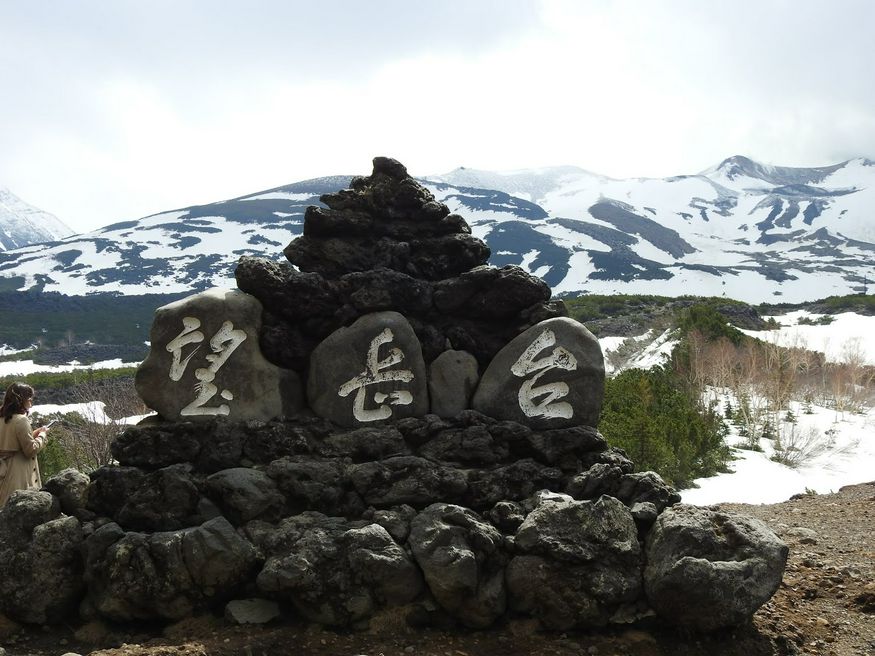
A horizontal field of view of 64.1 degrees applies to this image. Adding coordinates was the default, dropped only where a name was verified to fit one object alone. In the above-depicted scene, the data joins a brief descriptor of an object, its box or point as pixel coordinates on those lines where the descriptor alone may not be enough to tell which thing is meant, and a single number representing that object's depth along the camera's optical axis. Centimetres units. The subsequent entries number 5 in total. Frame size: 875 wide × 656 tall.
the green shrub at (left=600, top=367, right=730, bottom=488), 1450
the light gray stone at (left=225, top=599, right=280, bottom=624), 536
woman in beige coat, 626
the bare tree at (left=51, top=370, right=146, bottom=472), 1731
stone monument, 541
